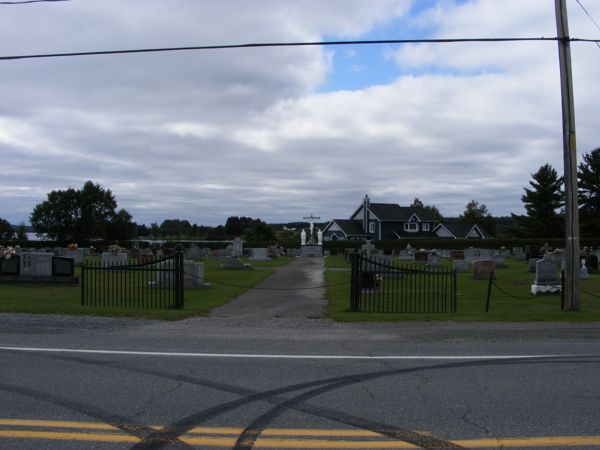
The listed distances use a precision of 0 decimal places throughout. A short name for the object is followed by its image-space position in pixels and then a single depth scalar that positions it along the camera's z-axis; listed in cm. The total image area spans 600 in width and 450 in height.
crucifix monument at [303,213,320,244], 6228
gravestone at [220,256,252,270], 3472
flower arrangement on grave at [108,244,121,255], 3488
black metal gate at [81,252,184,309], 1482
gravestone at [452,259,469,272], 3341
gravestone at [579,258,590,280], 2828
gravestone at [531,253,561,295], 1997
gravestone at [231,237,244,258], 4716
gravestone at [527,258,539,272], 3272
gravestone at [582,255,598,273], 3312
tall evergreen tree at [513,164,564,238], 7512
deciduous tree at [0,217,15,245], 7244
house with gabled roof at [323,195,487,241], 8838
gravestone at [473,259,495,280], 2798
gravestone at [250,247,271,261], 4669
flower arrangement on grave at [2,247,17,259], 2254
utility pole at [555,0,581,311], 1316
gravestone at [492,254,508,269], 3847
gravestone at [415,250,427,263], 4278
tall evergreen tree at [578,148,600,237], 7381
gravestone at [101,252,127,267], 3447
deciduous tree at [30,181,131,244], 8012
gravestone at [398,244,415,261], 4691
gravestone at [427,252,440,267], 3891
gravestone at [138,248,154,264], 4046
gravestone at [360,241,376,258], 2648
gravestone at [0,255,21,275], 2233
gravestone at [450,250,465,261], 4700
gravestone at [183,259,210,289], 2155
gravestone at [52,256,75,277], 2231
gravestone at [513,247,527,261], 5087
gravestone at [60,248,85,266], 3754
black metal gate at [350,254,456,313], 1416
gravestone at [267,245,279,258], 5212
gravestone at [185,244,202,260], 4632
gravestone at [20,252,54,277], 2230
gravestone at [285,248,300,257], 6076
